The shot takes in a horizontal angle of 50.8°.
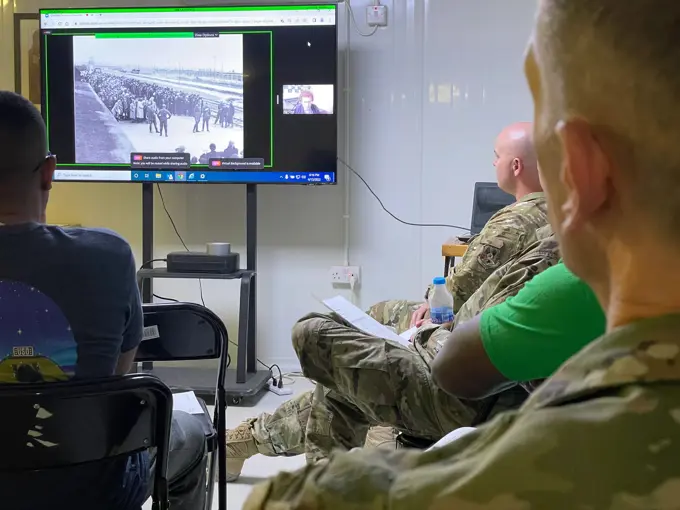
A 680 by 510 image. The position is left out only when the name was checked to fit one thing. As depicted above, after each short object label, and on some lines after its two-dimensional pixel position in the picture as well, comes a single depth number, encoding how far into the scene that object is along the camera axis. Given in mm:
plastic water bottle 2129
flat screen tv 3328
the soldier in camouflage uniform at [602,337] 406
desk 2918
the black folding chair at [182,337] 1513
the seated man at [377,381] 1551
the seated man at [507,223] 1900
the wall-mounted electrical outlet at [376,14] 3537
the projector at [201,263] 3312
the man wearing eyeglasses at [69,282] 1150
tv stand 3230
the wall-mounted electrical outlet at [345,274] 3697
